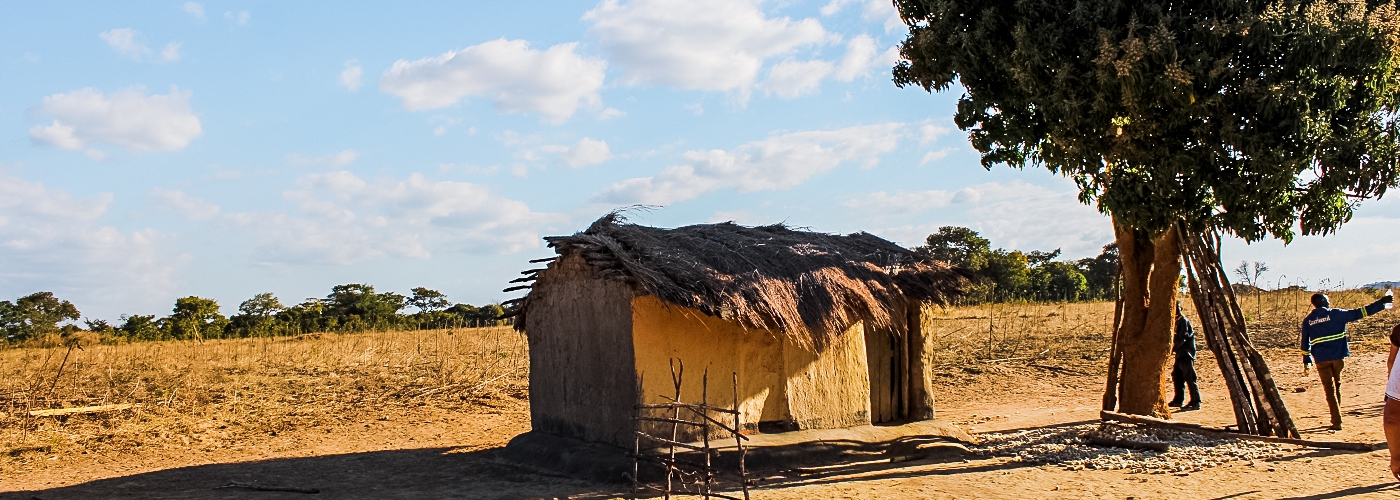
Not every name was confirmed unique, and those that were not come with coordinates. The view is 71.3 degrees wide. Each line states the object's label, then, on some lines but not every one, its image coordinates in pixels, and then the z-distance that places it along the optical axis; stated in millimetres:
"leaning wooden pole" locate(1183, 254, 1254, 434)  10125
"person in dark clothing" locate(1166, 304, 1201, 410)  12812
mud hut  8953
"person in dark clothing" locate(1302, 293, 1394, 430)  10672
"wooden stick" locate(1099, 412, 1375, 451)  9623
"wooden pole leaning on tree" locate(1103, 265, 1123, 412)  11484
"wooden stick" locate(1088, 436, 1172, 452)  9656
